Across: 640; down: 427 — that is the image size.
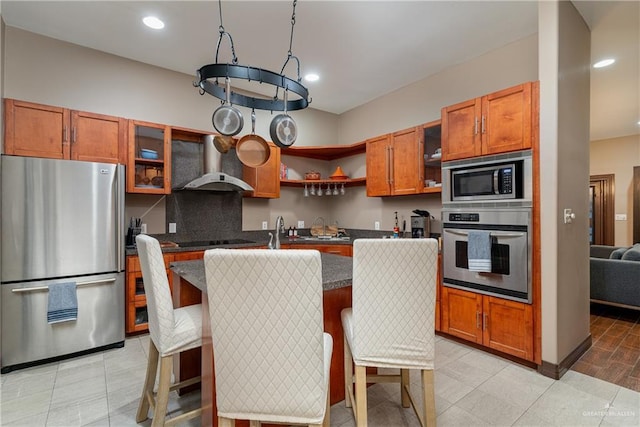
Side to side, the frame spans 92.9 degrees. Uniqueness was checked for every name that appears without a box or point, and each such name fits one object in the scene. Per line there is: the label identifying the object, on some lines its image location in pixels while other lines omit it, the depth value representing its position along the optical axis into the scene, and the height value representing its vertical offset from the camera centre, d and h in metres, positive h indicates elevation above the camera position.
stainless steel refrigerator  2.46 -0.33
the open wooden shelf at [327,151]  4.52 +1.00
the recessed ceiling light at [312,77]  3.72 +1.71
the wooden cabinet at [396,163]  3.57 +0.65
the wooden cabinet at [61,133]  2.65 +0.77
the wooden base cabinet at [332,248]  4.02 -0.44
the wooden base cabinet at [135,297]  3.04 -0.83
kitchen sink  4.20 -0.35
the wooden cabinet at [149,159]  3.21 +0.62
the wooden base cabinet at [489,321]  2.47 -0.95
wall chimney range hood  3.57 +0.52
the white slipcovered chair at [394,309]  1.47 -0.47
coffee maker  3.57 -0.11
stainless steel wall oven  2.47 -0.32
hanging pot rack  1.69 +0.79
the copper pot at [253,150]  2.41 +0.53
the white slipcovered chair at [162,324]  1.51 -0.58
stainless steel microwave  2.50 +0.30
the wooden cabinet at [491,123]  2.46 +0.81
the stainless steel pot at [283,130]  2.04 +0.58
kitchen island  1.54 -0.60
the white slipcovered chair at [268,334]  1.09 -0.44
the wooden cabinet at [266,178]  4.07 +0.51
